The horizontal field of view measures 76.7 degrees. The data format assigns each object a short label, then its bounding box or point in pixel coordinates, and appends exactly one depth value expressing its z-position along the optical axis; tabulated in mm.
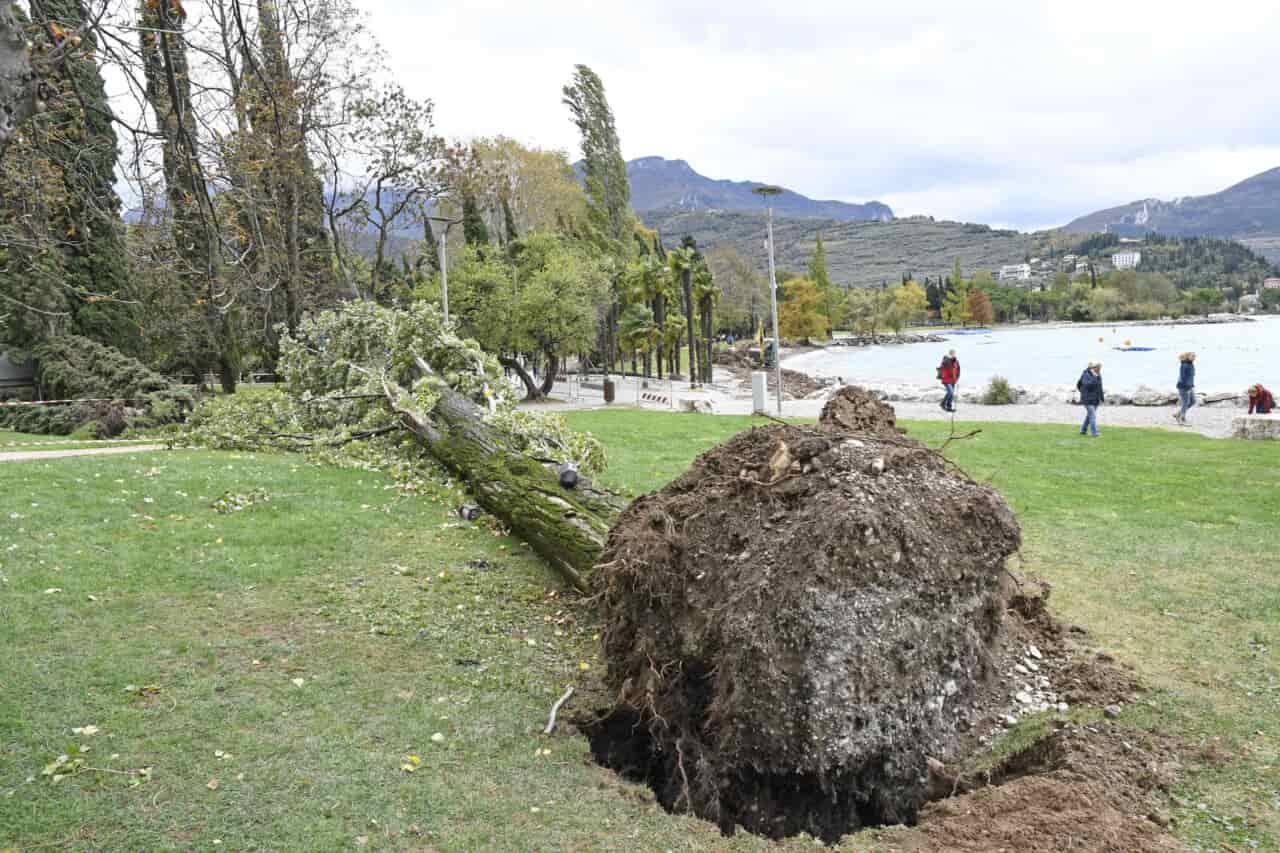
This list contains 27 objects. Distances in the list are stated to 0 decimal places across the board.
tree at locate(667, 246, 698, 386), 43656
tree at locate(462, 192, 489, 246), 36344
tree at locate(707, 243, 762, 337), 84312
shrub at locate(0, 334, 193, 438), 18172
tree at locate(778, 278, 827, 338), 93750
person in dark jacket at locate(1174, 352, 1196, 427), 18094
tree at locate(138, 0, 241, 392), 4086
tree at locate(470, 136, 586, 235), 56531
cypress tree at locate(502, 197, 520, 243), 38084
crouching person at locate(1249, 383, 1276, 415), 18875
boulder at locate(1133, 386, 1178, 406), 26578
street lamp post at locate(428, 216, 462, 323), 26494
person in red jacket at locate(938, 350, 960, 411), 21828
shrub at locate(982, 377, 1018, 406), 28078
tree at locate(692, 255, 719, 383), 47781
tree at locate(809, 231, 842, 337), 101112
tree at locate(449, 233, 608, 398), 29766
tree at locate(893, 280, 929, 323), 125431
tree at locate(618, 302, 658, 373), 41250
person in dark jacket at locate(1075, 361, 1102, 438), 16562
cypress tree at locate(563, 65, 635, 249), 57938
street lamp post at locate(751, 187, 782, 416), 24484
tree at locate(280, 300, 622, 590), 7277
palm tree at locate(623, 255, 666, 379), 43219
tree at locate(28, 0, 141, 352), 5230
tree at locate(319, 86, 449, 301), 24750
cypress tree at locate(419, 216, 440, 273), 39188
